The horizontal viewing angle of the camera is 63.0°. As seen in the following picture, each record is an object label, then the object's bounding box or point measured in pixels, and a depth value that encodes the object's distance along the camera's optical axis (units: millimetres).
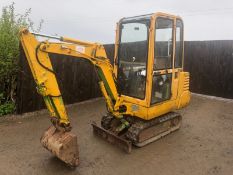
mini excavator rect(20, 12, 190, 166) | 3098
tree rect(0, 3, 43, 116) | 5171
